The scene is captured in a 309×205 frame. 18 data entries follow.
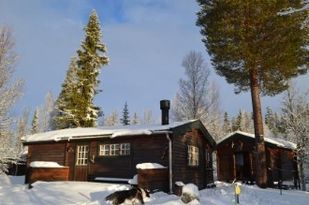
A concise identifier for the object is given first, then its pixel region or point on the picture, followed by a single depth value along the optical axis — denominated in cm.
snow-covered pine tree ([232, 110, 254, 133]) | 6091
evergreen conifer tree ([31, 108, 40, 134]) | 4741
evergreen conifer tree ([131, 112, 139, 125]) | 7391
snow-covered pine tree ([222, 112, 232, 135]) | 5047
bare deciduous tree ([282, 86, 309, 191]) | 2700
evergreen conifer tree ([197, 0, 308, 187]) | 1902
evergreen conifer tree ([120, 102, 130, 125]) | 6899
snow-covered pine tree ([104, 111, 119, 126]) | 7526
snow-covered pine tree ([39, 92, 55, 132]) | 4701
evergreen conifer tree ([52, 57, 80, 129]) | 3075
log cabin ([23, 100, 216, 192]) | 1700
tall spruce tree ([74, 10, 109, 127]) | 3100
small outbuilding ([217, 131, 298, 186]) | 2598
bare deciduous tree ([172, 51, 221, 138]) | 3362
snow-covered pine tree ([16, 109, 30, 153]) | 4516
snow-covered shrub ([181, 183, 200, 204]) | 1266
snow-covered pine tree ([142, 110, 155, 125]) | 7263
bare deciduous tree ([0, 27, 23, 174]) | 1745
